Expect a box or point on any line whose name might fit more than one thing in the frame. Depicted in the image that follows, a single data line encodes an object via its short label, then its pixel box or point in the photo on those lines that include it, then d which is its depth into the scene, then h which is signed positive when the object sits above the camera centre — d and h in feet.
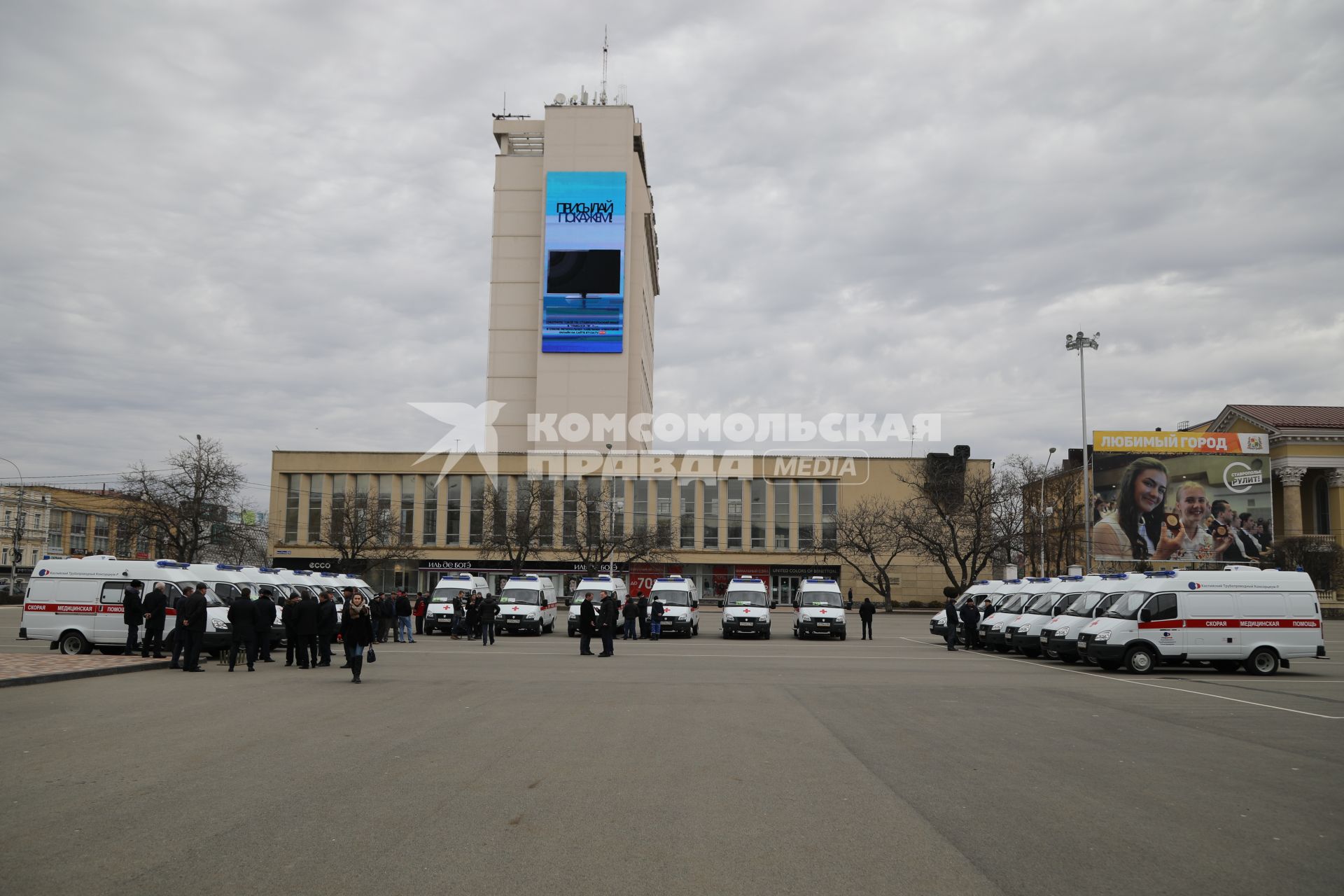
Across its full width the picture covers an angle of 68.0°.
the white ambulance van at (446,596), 122.93 -6.23
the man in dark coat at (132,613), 72.54 -5.01
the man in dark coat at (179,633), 64.69 -5.82
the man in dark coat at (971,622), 102.73 -7.21
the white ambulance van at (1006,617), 97.86 -6.48
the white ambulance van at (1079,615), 81.20 -5.15
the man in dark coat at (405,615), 103.09 -7.05
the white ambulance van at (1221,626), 73.20 -5.23
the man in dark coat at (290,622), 67.97 -5.20
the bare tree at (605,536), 193.77 +2.66
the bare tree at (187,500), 157.79 +7.28
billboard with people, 202.59 +11.95
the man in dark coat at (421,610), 119.90 -7.62
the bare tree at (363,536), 211.82 +2.29
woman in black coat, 58.90 -5.04
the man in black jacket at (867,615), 120.67 -7.73
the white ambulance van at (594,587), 127.85 -4.92
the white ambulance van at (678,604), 119.75 -6.72
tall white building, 284.61 +79.34
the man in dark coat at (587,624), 86.02 -6.53
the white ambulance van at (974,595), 120.06 -5.36
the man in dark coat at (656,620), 116.26 -8.24
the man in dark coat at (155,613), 69.72 -4.81
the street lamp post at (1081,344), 167.12 +34.86
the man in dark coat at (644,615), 119.85 -8.01
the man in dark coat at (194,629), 63.62 -5.34
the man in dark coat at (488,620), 100.63 -7.30
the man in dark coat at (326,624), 67.51 -5.32
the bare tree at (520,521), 194.08 +5.54
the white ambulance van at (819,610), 114.52 -6.96
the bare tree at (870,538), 219.00 +2.84
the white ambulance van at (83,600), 75.46 -4.28
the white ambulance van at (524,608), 122.11 -7.42
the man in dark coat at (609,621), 84.99 -6.20
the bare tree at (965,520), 188.44 +6.35
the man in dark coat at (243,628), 65.41 -5.42
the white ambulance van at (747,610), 118.62 -7.11
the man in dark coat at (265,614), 68.23 -4.72
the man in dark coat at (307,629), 67.51 -5.62
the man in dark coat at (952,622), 100.37 -7.08
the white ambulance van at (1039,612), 90.33 -5.56
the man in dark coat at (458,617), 113.74 -7.93
